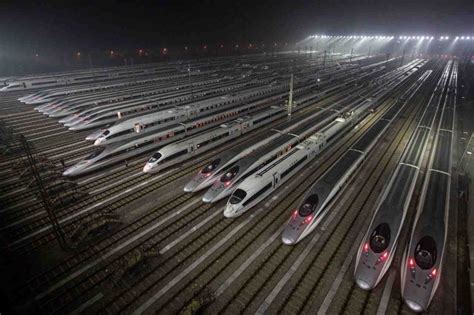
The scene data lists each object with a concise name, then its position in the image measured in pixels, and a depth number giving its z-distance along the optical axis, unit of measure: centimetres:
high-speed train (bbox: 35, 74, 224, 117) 5540
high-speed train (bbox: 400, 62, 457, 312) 1666
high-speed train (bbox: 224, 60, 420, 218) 2492
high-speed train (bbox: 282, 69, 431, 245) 2212
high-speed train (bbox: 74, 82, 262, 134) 3944
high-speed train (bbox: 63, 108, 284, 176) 3347
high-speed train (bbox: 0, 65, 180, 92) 7338
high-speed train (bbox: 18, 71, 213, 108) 6375
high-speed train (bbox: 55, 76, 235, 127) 4906
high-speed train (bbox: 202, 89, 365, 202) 2758
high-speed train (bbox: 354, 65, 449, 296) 1823
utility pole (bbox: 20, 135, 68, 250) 1950
